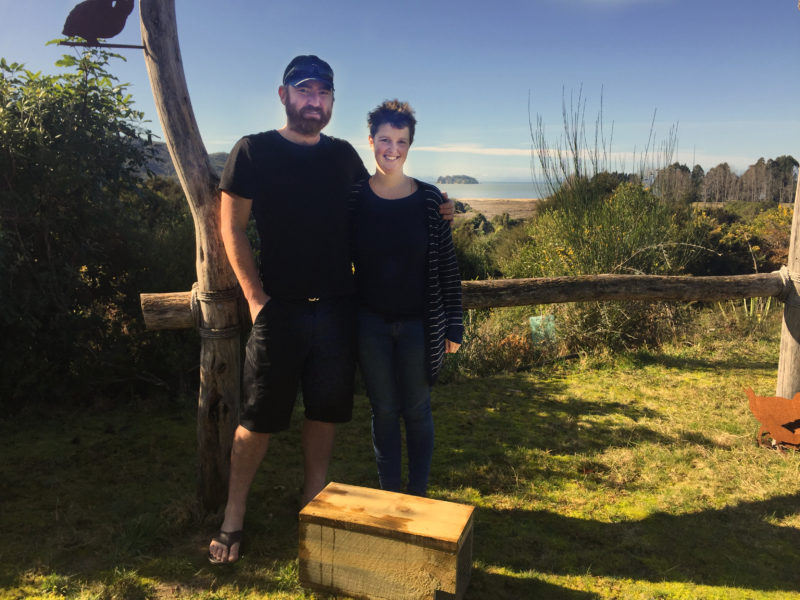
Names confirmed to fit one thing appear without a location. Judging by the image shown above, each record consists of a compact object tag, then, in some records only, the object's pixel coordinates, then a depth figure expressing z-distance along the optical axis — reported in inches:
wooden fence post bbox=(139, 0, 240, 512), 106.4
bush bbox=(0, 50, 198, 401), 171.0
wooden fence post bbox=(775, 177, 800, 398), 163.8
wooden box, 87.0
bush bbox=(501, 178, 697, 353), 272.8
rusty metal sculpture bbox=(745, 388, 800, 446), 159.9
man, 98.5
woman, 101.7
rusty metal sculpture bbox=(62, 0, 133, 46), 105.0
